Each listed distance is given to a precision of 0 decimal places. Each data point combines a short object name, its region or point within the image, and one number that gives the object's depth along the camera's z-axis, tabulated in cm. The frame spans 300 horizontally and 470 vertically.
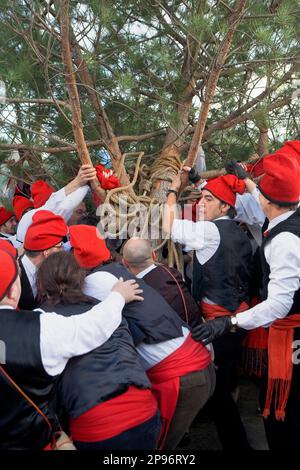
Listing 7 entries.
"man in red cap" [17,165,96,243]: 248
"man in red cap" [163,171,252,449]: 232
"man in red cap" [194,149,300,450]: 181
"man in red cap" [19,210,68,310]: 211
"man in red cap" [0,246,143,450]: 133
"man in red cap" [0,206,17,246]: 365
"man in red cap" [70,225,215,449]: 183
